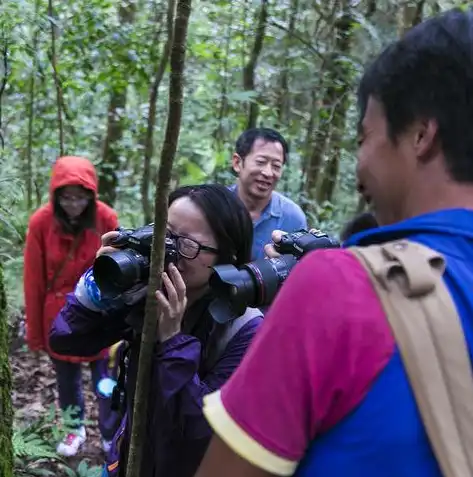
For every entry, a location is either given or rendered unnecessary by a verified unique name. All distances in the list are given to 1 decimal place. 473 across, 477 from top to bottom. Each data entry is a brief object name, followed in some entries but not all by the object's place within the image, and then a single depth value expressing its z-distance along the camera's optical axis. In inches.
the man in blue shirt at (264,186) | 159.9
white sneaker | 147.7
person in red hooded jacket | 156.1
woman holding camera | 64.8
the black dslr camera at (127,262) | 66.2
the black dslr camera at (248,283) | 64.1
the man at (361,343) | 30.8
